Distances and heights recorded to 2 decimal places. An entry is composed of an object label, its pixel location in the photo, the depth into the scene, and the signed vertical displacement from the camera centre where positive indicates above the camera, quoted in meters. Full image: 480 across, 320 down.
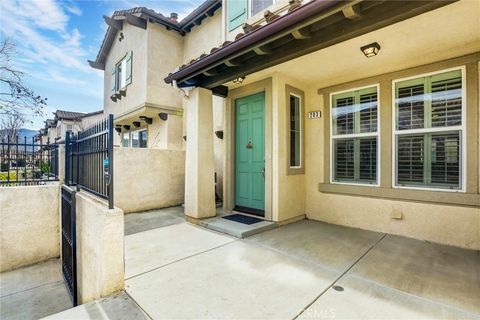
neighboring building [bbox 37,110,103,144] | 20.31 +3.89
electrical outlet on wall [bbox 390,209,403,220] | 4.32 -1.07
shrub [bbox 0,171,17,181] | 6.83 -0.47
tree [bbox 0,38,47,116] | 7.20 +2.39
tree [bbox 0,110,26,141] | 12.11 +2.05
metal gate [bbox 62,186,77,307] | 3.66 -1.49
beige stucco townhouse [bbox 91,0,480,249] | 3.23 +0.92
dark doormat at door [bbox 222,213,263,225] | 5.04 -1.38
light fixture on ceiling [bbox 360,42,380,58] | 3.61 +1.80
